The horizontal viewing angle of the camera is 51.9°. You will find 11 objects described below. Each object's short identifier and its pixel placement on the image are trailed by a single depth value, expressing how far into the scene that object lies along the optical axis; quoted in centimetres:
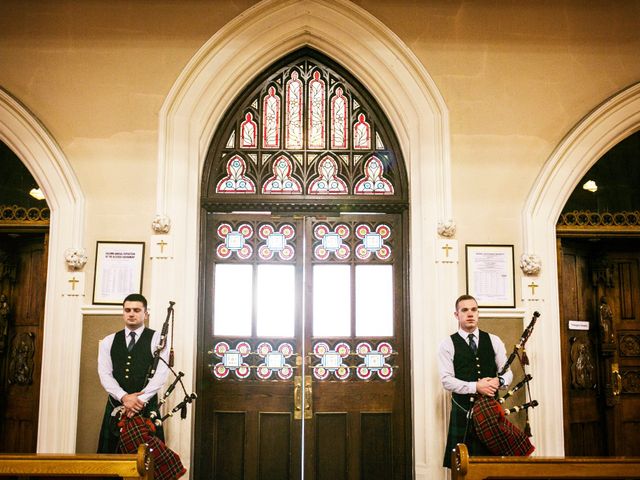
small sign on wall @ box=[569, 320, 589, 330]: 535
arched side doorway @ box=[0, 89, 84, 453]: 466
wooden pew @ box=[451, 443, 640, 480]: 312
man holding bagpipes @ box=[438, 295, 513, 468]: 411
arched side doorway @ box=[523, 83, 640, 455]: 473
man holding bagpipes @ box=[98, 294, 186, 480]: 400
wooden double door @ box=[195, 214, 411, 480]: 489
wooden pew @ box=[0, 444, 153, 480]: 310
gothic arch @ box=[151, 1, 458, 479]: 479
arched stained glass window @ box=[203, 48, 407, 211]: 520
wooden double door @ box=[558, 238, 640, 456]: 529
